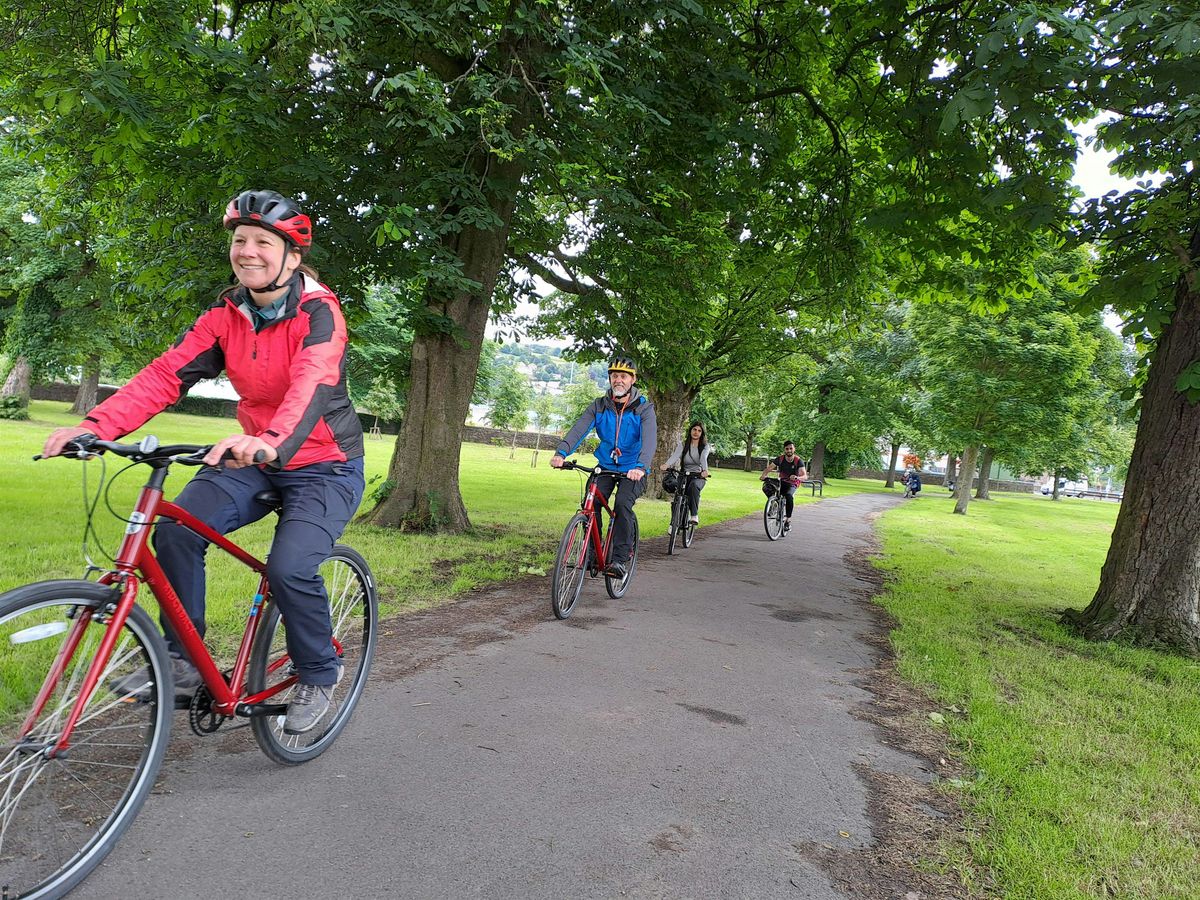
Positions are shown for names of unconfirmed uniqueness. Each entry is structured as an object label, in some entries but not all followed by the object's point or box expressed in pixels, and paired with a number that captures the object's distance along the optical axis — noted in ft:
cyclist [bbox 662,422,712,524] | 38.63
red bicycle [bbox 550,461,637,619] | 20.58
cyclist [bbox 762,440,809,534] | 48.11
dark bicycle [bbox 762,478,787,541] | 46.93
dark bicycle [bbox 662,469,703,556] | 36.86
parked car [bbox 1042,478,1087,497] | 311.27
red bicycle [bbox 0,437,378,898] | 7.20
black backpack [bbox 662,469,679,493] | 37.94
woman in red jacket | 8.97
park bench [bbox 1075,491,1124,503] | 337.31
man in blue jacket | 22.30
